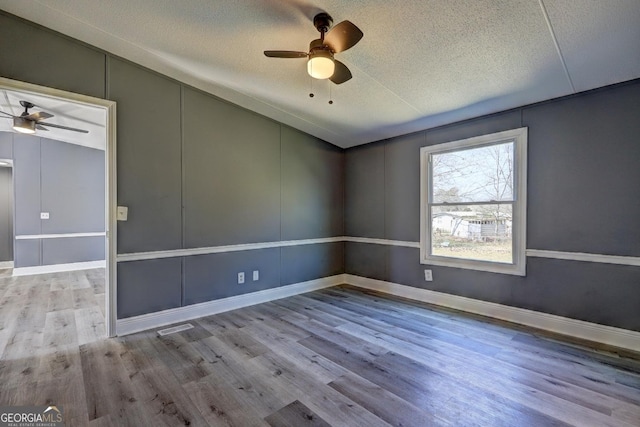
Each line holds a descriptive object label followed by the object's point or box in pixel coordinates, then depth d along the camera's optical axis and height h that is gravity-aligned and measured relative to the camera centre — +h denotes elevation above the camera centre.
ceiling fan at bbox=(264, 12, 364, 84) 1.97 +1.19
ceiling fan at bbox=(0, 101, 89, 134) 4.17 +1.40
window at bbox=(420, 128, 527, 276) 3.26 +0.12
